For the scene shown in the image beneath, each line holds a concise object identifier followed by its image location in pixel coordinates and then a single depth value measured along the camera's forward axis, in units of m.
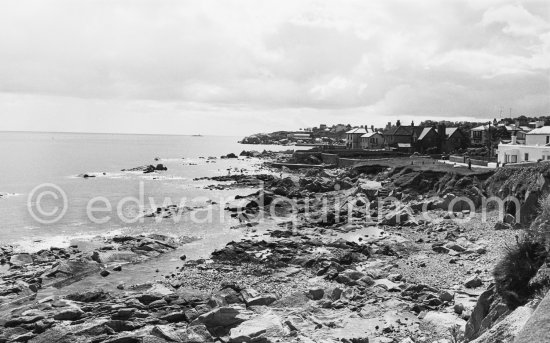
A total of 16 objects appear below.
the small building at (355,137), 135.25
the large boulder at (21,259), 33.28
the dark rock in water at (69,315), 22.23
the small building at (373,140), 125.68
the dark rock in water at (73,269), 29.79
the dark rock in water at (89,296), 24.84
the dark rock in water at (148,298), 24.27
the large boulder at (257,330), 19.11
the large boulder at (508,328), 9.66
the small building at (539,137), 58.94
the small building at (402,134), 115.01
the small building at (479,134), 125.10
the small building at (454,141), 106.94
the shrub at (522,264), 13.41
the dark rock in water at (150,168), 114.64
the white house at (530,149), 53.60
